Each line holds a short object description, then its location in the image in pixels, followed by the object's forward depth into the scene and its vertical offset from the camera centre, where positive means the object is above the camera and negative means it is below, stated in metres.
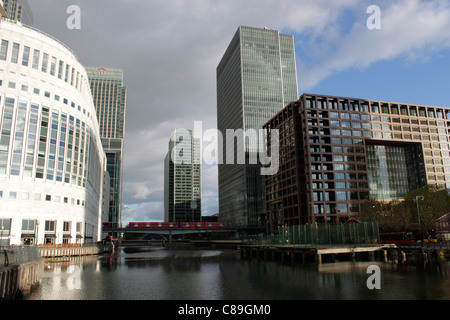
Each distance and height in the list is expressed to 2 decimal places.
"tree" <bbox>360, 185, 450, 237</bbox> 88.75 +4.58
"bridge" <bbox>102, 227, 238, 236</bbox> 153.12 +2.15
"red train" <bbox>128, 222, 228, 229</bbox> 152.40 +4.22
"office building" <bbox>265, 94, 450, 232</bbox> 141.00 +32.27
